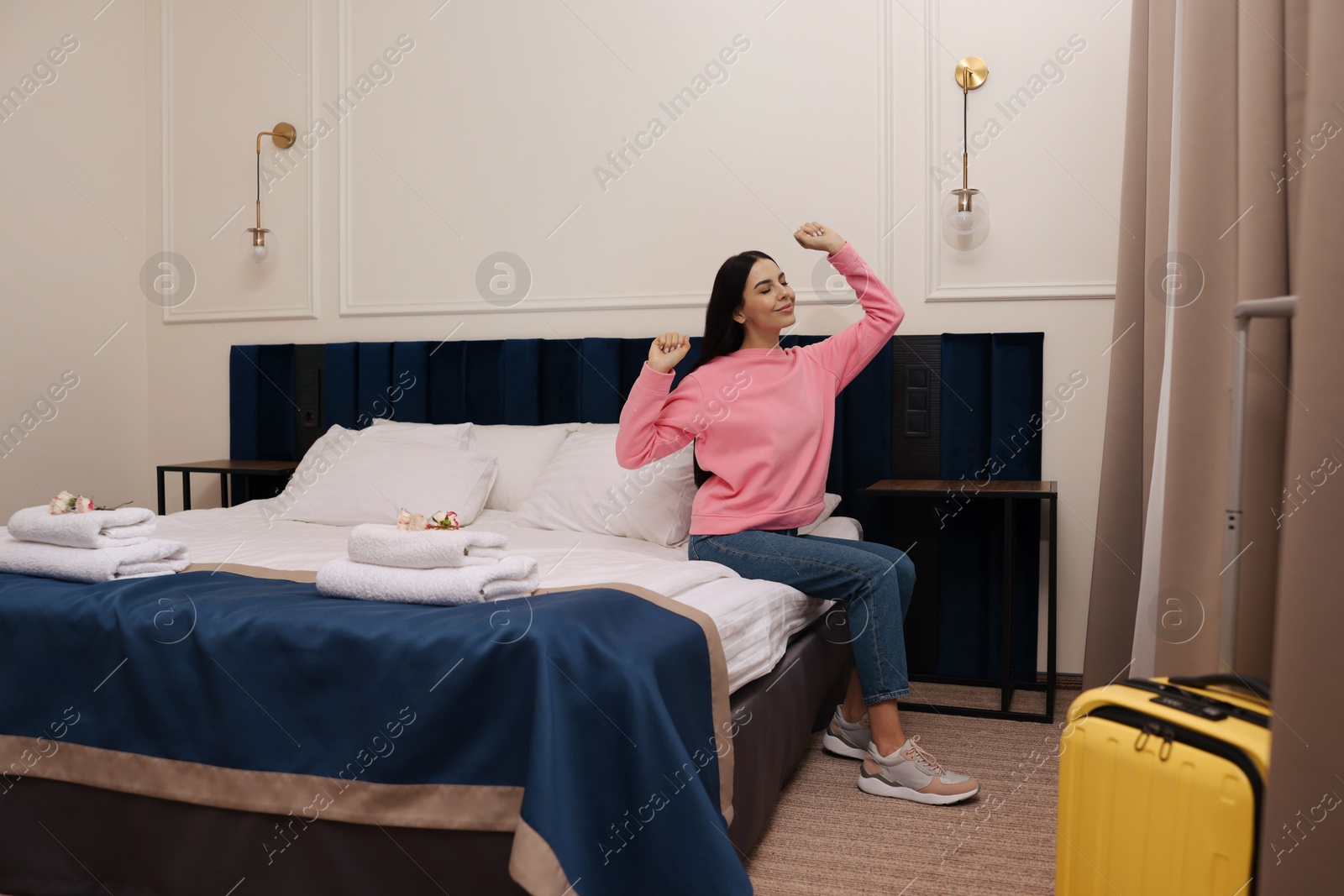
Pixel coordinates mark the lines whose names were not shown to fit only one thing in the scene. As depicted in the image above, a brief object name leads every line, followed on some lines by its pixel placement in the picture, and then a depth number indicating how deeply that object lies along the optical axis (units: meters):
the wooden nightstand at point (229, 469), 3.50
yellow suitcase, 1.05
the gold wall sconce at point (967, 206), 3.04
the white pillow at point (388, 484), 2.94
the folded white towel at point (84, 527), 1.89
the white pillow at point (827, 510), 2.68
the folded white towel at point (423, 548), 1.70
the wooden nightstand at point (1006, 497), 2.66
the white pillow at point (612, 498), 2.71
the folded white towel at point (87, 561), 1.83
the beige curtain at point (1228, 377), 0.82
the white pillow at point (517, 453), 3.13
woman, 2.17
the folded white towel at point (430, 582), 1.63
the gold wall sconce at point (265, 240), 3.85
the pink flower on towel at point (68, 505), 1.98
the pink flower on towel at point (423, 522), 1.80
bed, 1.41
